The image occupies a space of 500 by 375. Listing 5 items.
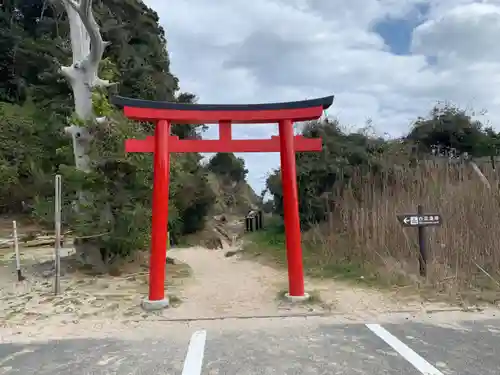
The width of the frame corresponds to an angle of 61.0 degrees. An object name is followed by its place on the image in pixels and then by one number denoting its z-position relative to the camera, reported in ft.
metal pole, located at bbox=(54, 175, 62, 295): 17.24
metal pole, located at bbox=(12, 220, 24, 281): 20.92
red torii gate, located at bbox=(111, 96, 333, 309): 16.70
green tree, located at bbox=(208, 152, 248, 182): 102.42
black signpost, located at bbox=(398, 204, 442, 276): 19.27
